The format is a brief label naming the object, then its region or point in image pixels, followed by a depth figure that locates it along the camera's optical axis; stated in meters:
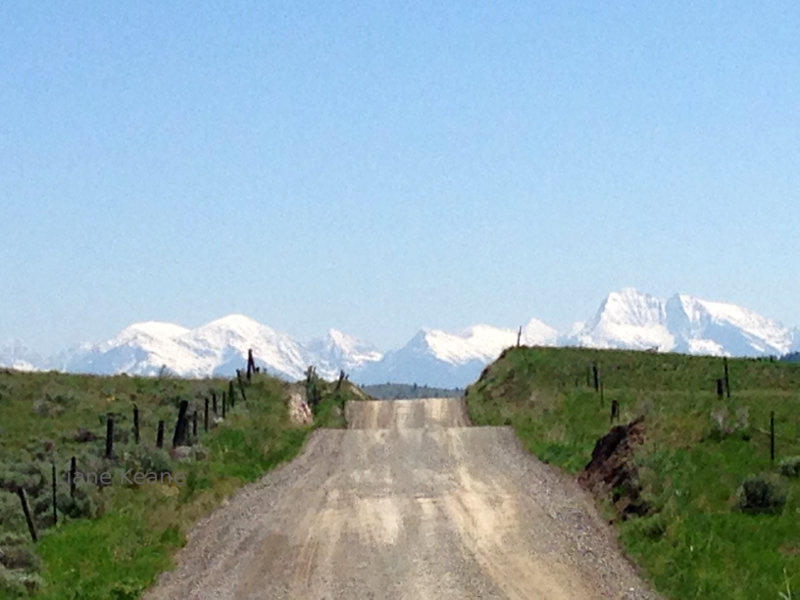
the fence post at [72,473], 26.91
